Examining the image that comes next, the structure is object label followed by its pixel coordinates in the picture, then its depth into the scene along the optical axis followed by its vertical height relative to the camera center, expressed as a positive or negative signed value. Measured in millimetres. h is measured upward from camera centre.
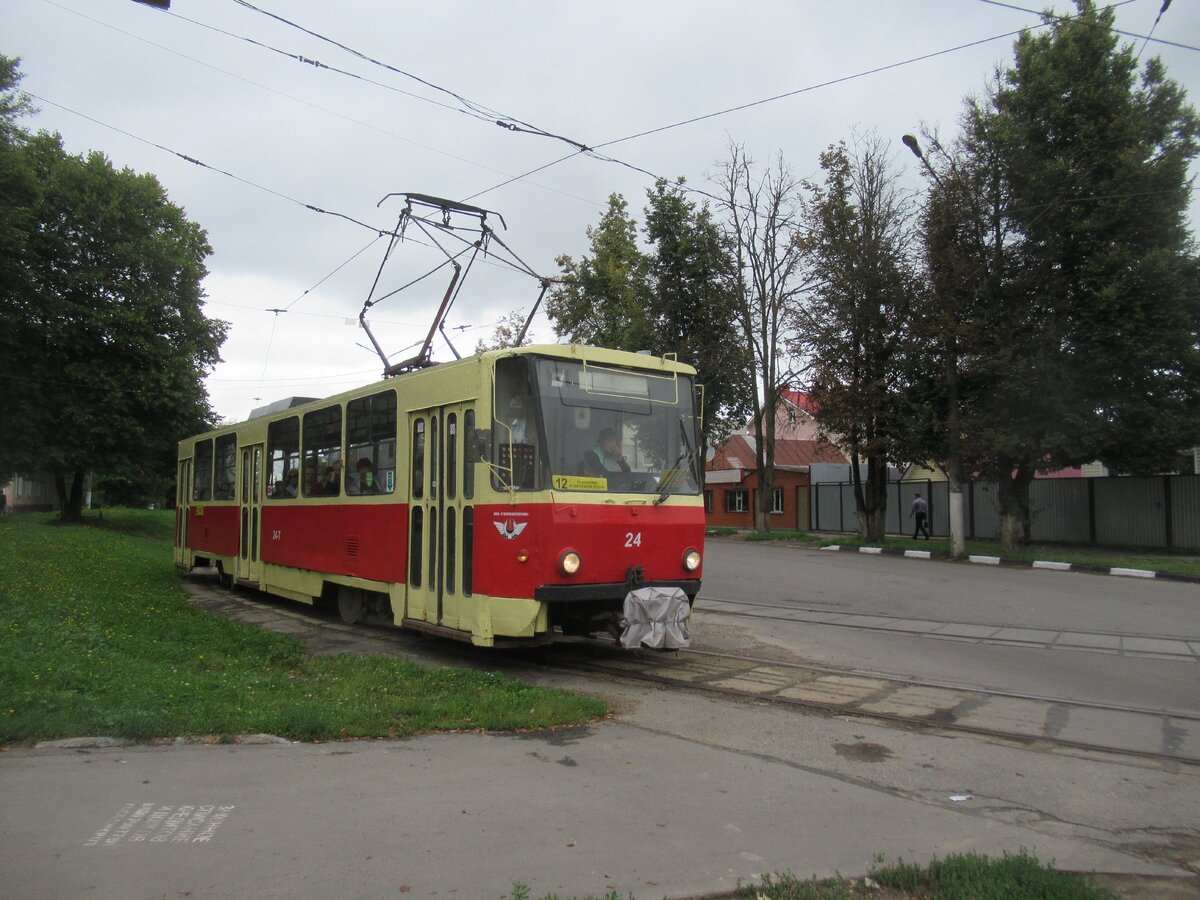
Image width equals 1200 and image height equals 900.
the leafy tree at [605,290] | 38375 +8572
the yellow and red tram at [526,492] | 8438 -19
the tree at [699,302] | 33969 +7205
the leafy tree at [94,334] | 33156 +5995
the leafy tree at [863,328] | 26219 +4930
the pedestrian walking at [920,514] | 30452 -898
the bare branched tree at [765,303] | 33344 +6919
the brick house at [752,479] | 41062 +472
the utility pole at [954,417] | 23172 +1825
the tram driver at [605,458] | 8727 +310
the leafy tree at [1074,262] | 21125 +5516
